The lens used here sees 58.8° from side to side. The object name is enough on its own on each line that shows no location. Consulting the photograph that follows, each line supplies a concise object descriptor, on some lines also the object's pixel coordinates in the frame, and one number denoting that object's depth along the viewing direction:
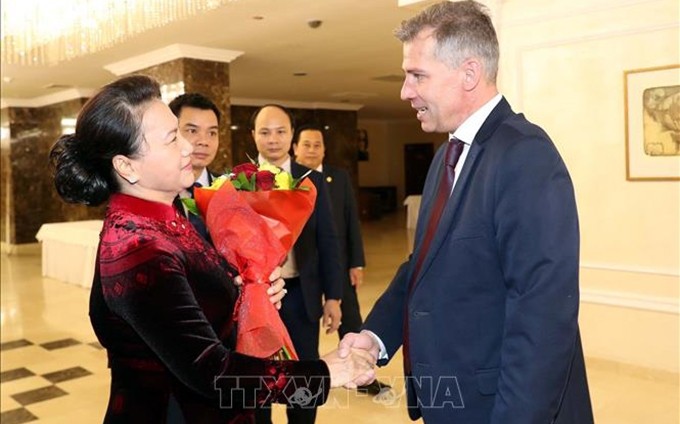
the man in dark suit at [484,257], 1.35
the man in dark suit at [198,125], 2.68
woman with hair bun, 1.38
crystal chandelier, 4.68
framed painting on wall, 4.37
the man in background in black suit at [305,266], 3.07
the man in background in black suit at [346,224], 4.18
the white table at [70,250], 8.46
